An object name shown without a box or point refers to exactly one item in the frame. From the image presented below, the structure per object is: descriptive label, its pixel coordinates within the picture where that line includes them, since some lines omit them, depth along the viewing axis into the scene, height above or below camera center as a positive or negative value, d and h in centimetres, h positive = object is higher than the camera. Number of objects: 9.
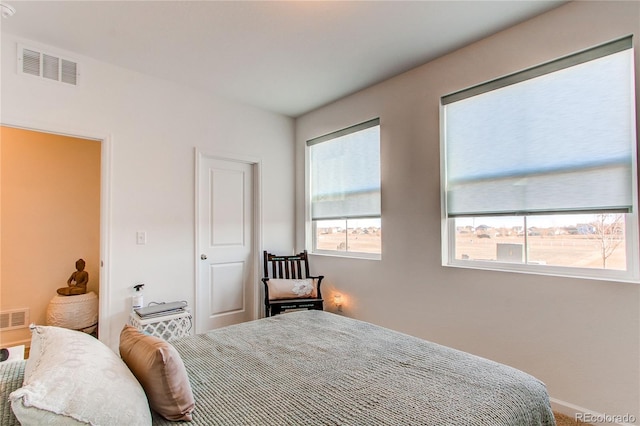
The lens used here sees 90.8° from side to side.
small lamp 357 -94
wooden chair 329 -80
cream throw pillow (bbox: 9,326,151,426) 74 -44
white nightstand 265 -92
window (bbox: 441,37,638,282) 193 +33
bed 105 -66
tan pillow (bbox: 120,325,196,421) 101 -53
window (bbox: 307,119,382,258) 336 +31
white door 345 -29
